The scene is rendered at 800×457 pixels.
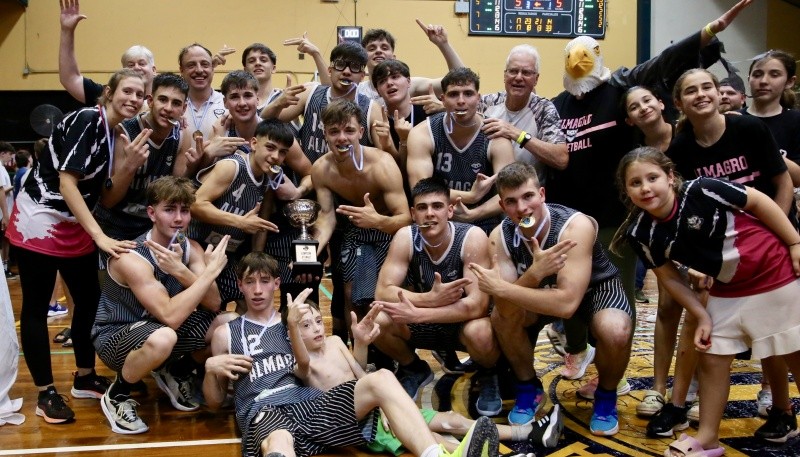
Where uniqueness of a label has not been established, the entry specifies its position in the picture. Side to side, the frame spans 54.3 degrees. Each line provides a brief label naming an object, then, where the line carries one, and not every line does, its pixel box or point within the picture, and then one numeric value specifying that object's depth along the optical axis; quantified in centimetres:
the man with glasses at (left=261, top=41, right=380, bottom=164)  496
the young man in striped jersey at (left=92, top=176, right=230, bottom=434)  402
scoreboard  1259
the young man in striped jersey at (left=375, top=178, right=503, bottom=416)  405
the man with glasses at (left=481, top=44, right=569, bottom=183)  443
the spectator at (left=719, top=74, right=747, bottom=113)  499
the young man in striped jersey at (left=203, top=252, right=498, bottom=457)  333
